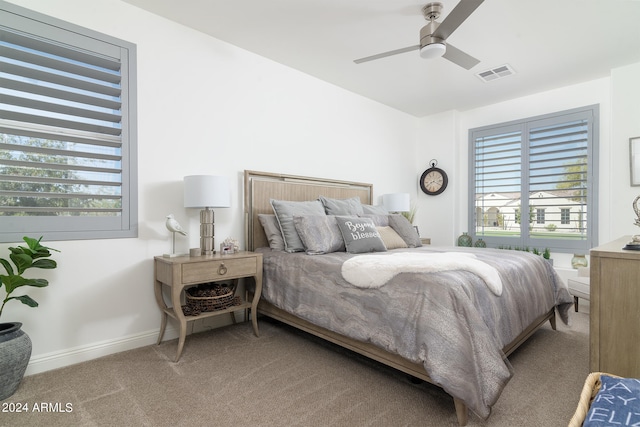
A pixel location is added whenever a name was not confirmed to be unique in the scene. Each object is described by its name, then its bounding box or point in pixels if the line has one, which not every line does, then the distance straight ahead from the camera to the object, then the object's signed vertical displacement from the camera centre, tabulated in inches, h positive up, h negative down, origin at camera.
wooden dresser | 56.3 -18.6
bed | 58.4 -22.2
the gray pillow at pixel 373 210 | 139.8 -0.2
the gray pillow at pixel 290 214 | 108.3 -1.8
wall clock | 192.9 +18.3
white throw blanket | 71.1 -13.5
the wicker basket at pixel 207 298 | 92.7 -26.8
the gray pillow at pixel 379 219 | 131.9 -4.1
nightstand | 84.5 -18.7
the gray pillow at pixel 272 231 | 112.8 -8.0
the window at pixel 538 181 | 151.2 +15.5
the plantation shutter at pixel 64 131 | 78.2 +20.8
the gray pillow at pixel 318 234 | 102.9 -8.2
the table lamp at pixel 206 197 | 94.9 +3.5
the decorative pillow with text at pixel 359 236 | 106.3 -9.0
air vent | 136.3 +61.2
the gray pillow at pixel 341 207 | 126.9 +1.0
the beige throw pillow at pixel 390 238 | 120.5 -11.2
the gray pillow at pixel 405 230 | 129.6 -8.5
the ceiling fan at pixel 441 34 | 75.1 +48.2
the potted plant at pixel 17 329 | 66.0 -27.0
